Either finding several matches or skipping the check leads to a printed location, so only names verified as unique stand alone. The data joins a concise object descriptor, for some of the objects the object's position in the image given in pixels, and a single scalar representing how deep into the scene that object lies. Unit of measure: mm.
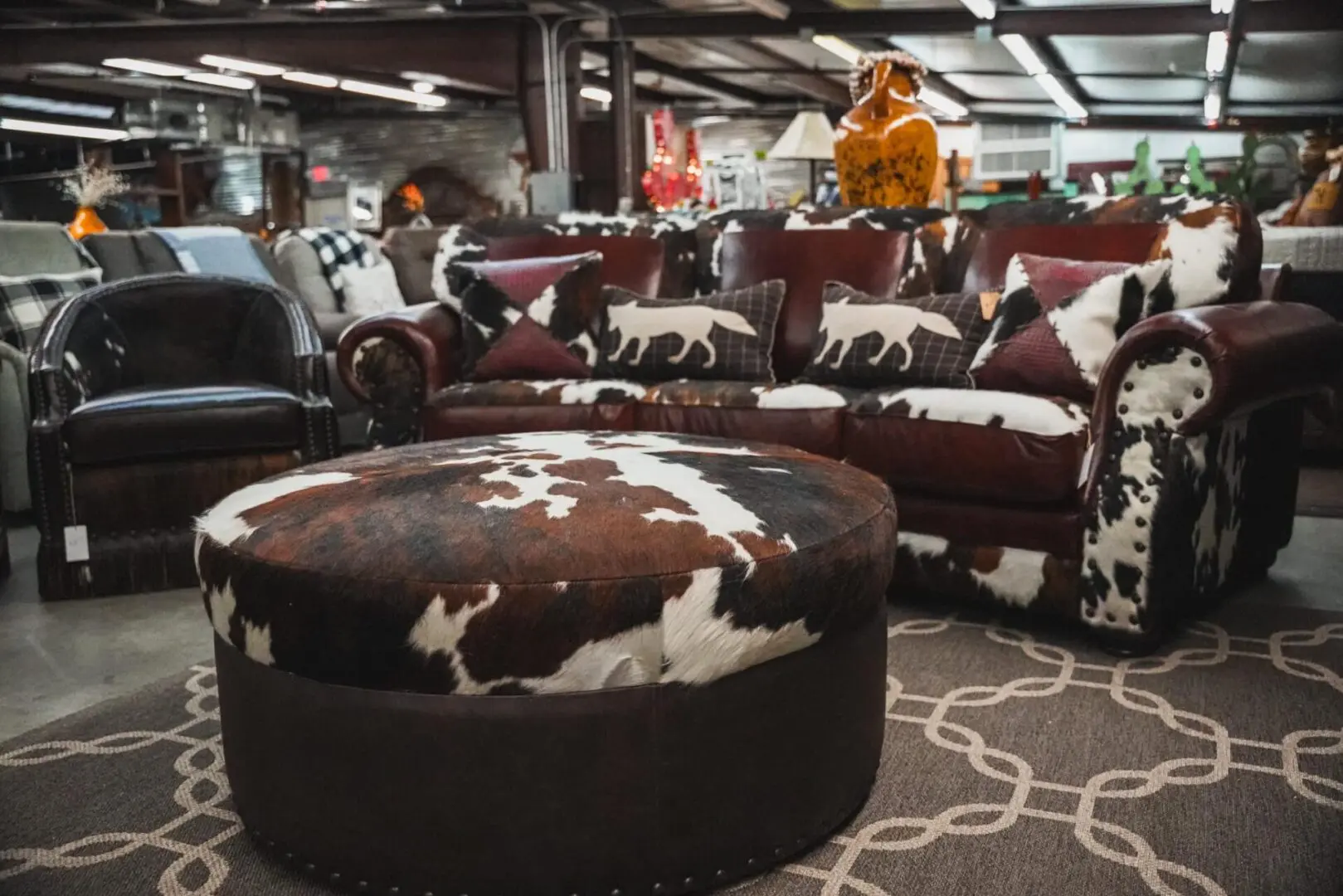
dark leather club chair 2764
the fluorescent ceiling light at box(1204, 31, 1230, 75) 7719
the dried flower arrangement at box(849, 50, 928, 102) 3348
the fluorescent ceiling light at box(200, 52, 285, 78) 9352
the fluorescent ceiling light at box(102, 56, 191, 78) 9281
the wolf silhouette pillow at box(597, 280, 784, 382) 2982
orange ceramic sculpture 3332
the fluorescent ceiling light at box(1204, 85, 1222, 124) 10670
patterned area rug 1438
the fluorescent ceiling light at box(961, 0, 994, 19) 7239
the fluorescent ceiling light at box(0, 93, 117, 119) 11375
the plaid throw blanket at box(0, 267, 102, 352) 3611
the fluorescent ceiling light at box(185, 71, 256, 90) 10297
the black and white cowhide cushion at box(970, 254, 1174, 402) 2416
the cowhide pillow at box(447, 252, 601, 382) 3119
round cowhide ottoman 1257
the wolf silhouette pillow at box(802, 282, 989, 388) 2715
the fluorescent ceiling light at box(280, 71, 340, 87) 10609
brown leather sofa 2135
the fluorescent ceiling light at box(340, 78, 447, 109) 11344
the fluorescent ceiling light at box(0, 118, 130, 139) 11758
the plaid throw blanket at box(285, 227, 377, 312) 4977
